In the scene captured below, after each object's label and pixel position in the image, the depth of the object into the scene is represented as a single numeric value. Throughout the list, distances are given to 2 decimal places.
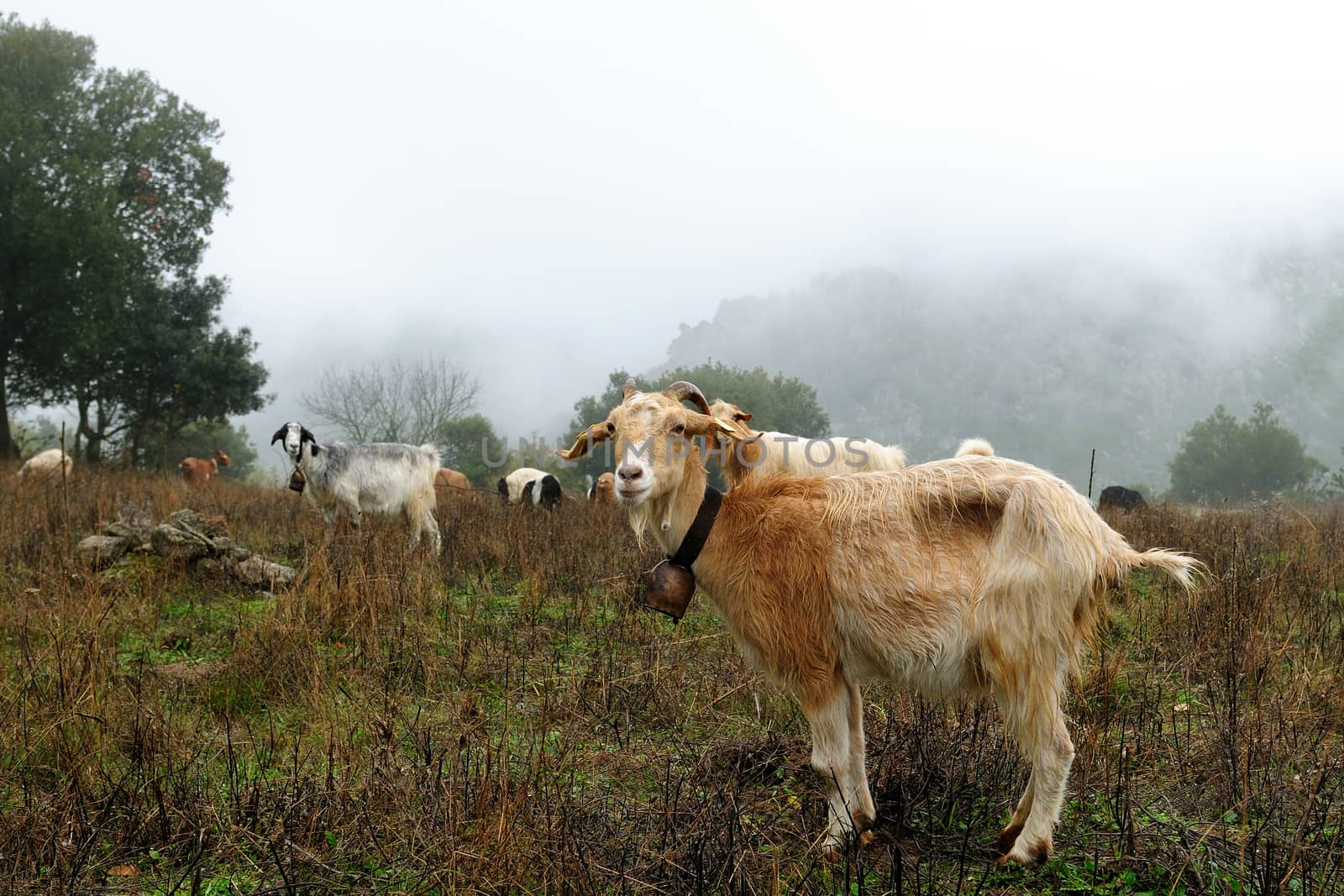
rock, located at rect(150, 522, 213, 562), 7.16
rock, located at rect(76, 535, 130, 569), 6.92
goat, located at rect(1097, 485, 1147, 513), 13.11
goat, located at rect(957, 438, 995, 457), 6.66
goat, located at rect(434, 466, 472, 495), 20.38
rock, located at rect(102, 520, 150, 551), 7.27
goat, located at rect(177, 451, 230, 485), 21.29
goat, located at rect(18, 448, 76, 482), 12.48
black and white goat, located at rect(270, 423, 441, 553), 11.51
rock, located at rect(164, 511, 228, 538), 7.53
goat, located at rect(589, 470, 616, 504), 14.83
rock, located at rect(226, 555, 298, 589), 7.17
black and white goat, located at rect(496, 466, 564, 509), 16.53
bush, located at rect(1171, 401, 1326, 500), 54.59
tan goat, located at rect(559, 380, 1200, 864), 2.99
